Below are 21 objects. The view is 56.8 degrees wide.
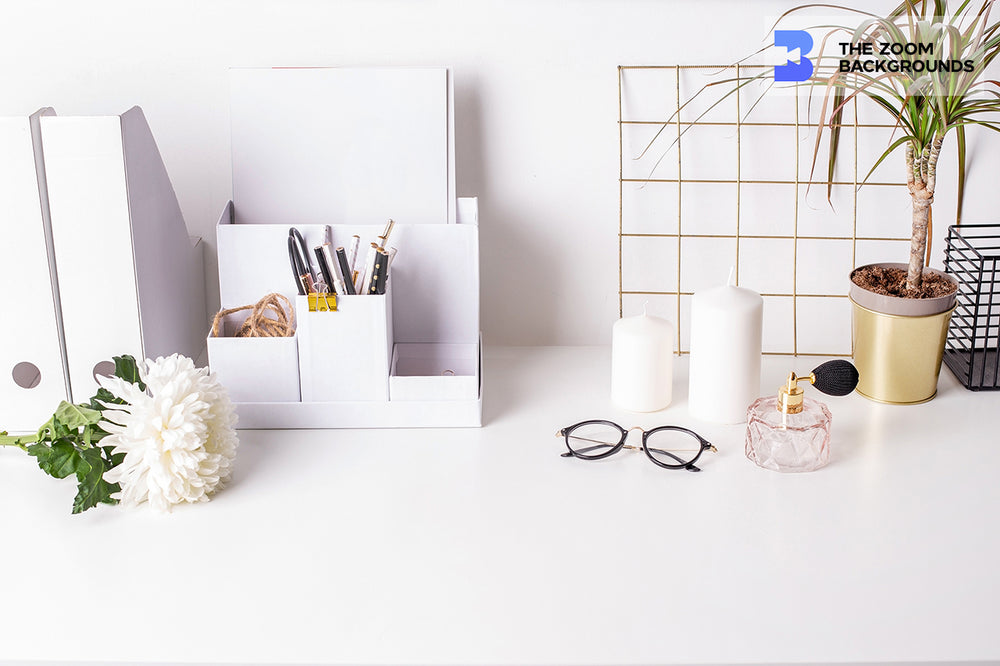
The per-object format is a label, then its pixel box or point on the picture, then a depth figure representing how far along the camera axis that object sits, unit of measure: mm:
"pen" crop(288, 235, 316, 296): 1018
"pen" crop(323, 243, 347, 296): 985
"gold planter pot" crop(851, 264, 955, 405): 1011
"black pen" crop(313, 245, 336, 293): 975
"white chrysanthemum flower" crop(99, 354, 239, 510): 833
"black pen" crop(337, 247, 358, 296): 989
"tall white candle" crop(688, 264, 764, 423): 984
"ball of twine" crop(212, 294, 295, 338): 1042
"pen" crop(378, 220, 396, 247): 1005
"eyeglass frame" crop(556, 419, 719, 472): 924
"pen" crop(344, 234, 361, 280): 1039
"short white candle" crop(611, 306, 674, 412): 1020
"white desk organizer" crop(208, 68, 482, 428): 1001
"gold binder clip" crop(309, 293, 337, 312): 966
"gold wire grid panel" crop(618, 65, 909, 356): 1162
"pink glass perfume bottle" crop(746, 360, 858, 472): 919
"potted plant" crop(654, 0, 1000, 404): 953
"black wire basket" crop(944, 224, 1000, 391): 1072
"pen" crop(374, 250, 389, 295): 985
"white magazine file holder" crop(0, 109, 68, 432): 908
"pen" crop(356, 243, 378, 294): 986
